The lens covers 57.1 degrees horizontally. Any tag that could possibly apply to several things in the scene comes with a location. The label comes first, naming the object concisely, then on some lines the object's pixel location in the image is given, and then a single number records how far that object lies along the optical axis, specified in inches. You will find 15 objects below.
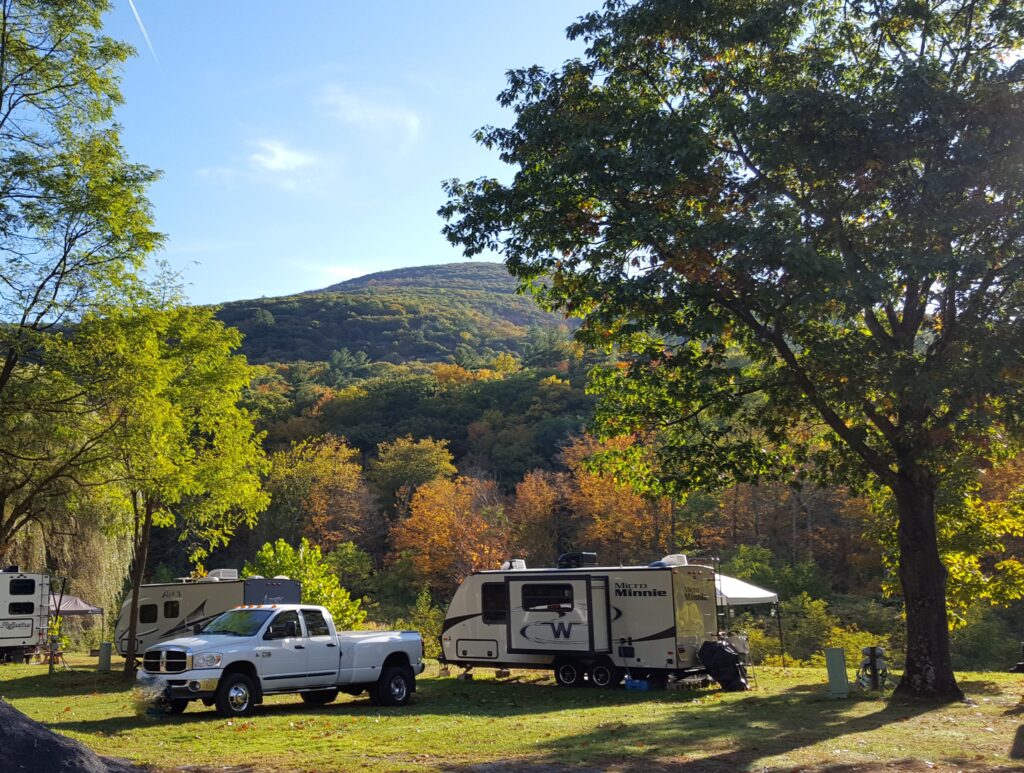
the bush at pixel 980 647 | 1213.7
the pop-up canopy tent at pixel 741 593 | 852.6
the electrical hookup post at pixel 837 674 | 653.3
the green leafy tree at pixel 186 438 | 728.3
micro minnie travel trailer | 741.9
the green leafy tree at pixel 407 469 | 2324.1
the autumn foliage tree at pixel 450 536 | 1852.9
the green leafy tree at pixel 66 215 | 641.0
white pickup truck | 581.3
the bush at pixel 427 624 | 1193.4
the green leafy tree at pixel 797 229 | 524.4
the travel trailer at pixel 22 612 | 1080.8
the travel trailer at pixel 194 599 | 940.0
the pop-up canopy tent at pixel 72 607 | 1152.2
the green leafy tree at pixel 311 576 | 1135.0
